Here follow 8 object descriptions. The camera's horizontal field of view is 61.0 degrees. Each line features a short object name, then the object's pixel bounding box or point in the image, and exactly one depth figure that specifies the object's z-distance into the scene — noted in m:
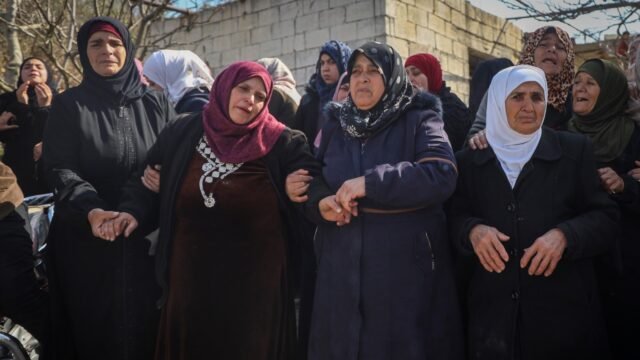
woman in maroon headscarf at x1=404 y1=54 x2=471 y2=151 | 3.67
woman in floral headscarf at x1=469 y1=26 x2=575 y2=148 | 3.19
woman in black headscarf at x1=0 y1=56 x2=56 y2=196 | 4.23
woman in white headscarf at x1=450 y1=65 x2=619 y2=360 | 2.21
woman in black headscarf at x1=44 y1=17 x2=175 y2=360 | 2.77
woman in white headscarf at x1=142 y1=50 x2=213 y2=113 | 3.70
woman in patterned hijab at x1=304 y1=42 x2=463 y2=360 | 2.19
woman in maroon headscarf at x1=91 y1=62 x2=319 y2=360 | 2.57
